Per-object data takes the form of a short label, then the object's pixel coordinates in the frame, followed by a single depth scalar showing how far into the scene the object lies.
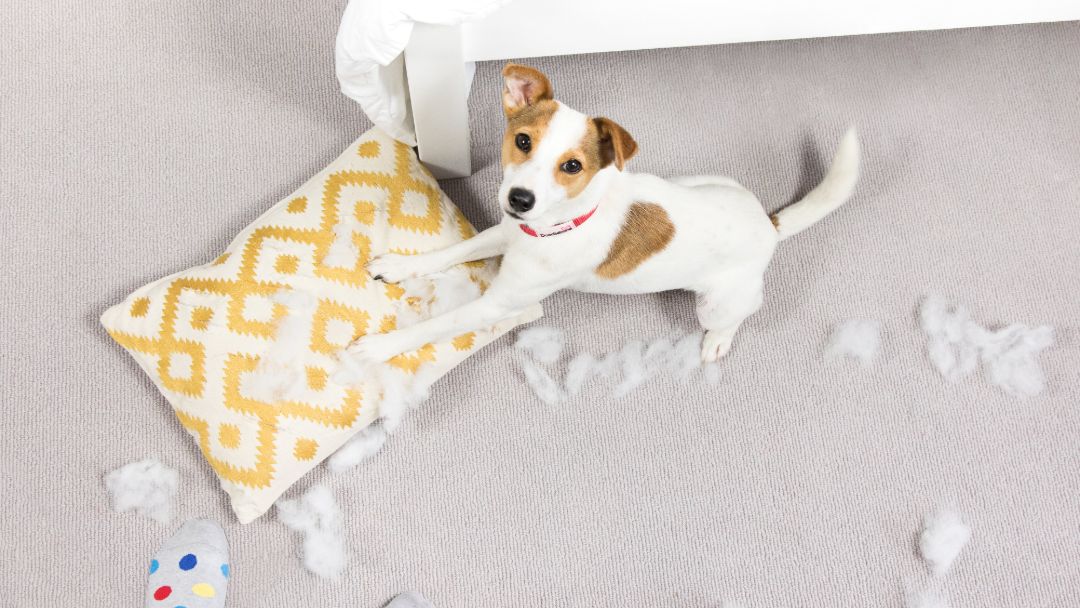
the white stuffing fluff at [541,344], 1.77
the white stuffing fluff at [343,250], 1.60
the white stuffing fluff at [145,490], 1.66
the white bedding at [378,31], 1.26
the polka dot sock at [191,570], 1.60
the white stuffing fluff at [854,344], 1.82
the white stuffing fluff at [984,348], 1.81
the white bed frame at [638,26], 1.51
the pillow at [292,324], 1.54
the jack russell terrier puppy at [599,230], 1.25
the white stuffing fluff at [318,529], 1.66
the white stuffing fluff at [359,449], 1.69
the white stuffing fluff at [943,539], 1.71
